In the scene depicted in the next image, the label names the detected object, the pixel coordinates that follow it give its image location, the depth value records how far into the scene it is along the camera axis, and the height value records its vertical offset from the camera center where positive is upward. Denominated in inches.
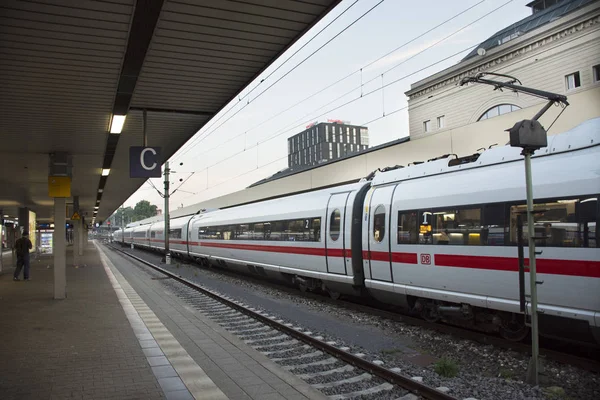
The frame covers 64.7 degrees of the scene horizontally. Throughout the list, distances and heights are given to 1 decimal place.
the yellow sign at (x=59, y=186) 503.8 +50.8
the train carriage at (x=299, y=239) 441.1 -13.5
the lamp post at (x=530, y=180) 211.2 +18.7
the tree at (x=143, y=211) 6067.9 +261.6
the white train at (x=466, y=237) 237.8 -9.4
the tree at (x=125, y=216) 6067.9 +201.5
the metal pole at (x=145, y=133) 417.1 +90.5
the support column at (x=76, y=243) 1007.0 -22.2
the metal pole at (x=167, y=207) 1109.1 +56.4
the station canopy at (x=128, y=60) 227.6 +103.5
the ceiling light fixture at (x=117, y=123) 408.2 +98.2
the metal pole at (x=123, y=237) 2659.2 -32.4
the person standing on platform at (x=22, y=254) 658.2 -27.2
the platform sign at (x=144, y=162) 444.1 +65.0
